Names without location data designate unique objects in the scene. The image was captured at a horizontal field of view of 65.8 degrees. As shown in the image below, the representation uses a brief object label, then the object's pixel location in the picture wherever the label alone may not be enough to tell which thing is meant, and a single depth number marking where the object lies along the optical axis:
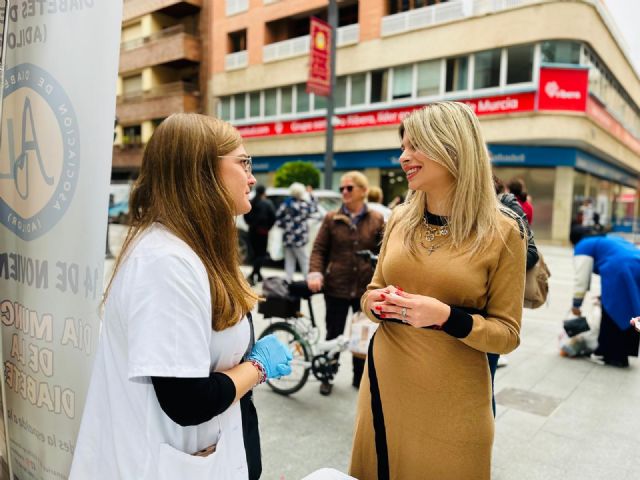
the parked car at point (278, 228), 9.38
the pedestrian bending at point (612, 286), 4.47
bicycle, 4.05
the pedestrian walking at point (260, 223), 9.14
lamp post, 14.03
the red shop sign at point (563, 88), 17.44
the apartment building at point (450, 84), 17.70
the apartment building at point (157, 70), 27.41
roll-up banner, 1.68
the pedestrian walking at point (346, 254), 4.33
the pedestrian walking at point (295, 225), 8.38
